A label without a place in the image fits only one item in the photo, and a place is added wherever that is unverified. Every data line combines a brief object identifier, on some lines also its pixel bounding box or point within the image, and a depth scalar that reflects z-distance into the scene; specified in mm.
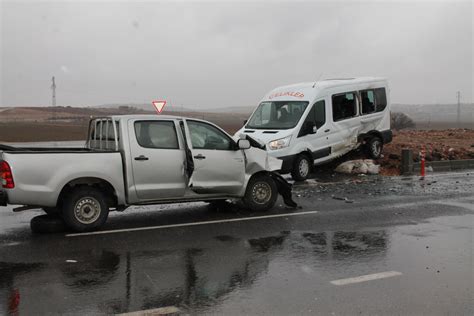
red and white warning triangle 19562
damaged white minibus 14633
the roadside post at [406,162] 16875
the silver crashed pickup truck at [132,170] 7703
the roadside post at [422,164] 16062
